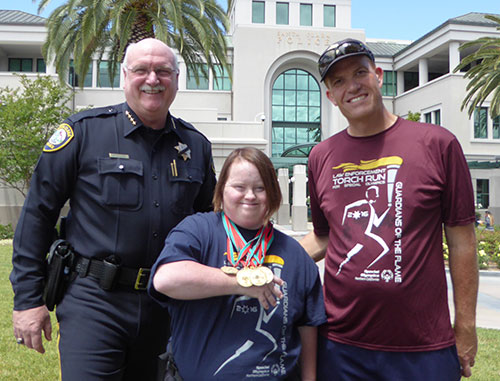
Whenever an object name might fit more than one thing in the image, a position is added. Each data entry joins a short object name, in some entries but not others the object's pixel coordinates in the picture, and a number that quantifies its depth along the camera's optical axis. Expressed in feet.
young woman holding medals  6.36
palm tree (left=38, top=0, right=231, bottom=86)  45.21
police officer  8.20
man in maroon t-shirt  7.23
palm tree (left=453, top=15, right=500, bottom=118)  66.08
